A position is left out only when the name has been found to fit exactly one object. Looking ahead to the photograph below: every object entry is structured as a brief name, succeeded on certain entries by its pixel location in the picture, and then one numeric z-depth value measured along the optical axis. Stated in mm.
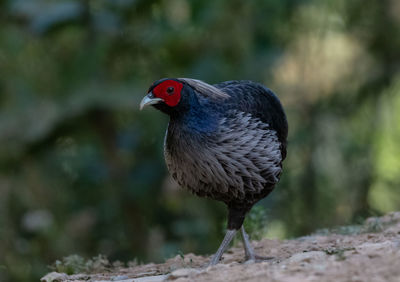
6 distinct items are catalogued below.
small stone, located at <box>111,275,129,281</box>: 9802
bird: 9828
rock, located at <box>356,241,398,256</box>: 8031
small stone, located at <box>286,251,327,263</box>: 8273
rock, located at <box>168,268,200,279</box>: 8469
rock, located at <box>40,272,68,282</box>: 9828
